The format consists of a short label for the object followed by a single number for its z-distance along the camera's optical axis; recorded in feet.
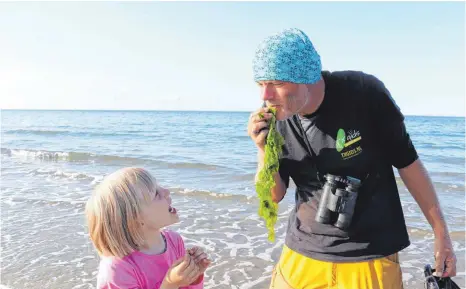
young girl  7.26
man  7.61
